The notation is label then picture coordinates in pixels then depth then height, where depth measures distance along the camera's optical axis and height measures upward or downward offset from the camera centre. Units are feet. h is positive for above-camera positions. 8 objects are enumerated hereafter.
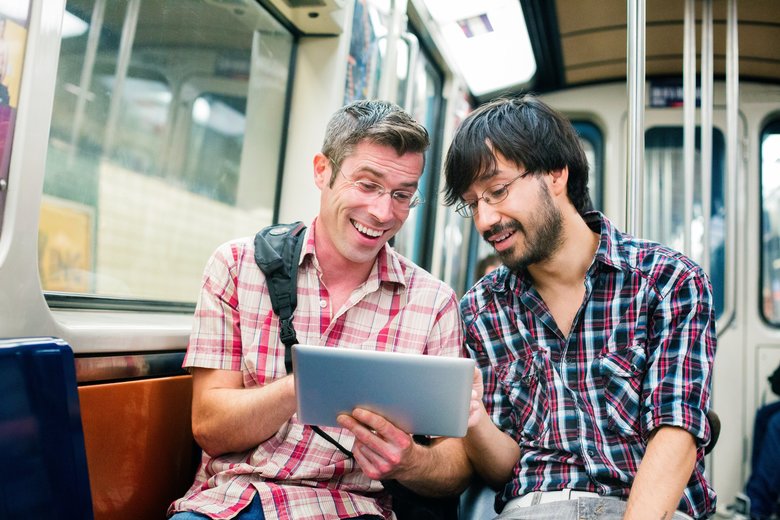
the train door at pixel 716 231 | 13.96 +2.34
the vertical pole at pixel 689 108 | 9.70 +3.24
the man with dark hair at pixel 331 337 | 5.00 -0.21
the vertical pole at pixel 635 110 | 6.61 +2.19
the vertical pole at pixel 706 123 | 9.75 +3.02
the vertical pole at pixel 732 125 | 10.44 +3.25
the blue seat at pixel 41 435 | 3.91 -0.84
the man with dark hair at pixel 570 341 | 5.13 -0.10
